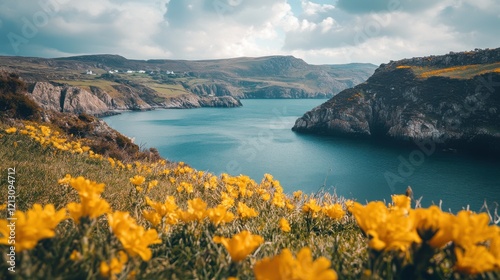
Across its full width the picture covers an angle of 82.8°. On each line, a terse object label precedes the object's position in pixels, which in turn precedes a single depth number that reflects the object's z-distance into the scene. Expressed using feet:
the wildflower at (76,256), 5.44
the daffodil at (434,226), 5.35
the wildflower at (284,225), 10.02
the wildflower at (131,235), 5.60
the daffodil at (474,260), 4.93
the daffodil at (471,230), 5.17
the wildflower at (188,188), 19.61
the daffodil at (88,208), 5.89
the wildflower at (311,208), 12.64
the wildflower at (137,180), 14.06
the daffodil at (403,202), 7.29
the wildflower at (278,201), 15.02
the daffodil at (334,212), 12.37
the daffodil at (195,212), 8.30
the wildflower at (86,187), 6.11
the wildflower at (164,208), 9.28
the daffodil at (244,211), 11.18
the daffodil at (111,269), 4.89
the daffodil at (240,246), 5.80
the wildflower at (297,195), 20.59
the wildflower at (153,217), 8.64
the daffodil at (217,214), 8.35
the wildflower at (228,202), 12.11
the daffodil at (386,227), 5.11
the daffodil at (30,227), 4.80
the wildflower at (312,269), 3.53
